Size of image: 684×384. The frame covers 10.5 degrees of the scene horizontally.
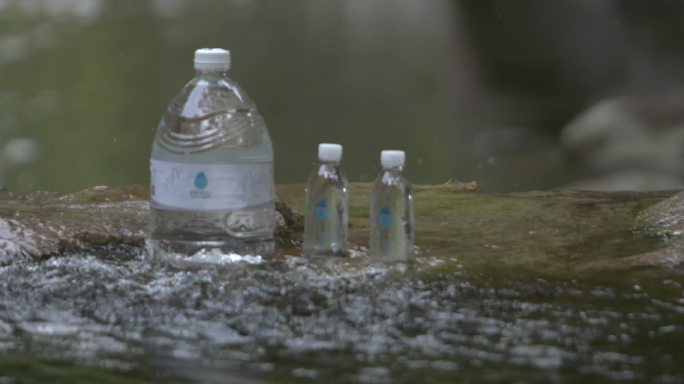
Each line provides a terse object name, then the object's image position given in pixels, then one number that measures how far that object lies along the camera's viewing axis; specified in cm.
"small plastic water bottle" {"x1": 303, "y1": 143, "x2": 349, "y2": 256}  528
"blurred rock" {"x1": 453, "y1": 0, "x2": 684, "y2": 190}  1060
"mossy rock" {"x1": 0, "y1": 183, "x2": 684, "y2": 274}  521
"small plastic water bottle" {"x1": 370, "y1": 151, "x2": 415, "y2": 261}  523
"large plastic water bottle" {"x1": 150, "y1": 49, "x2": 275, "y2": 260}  515
